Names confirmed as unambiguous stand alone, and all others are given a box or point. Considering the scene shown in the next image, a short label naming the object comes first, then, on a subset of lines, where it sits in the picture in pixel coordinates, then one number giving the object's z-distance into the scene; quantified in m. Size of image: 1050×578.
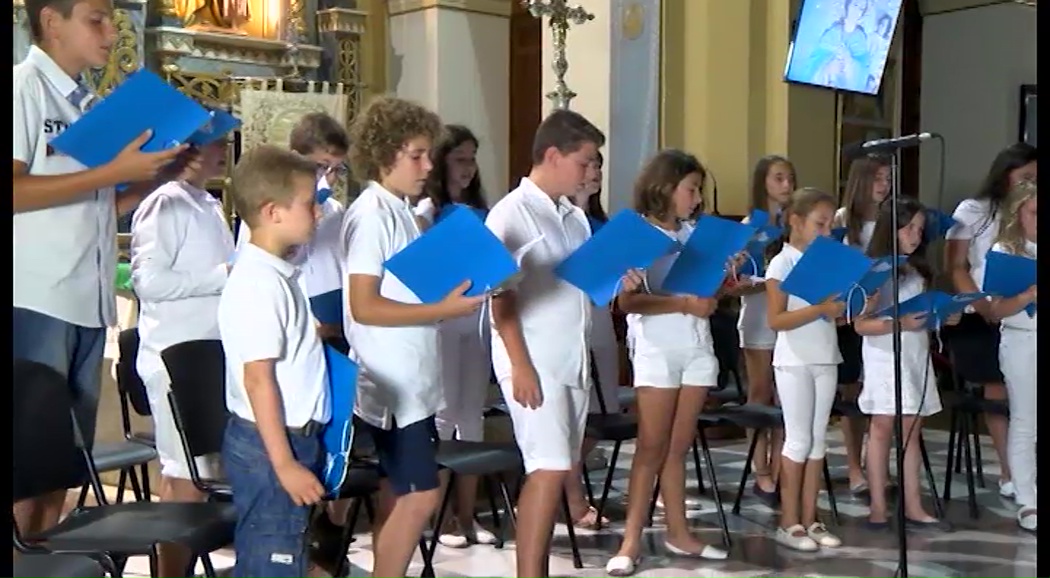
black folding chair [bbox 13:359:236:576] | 2.14
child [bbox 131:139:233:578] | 2.91
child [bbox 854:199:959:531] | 3.85
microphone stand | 2.81
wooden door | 8.32
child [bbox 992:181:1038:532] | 3.00
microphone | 2.80
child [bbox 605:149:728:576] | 3.46
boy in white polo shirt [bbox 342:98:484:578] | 2.65
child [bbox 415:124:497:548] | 3.74
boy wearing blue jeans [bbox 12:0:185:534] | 2.02
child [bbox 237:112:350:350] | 3.30
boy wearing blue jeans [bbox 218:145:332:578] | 2.30
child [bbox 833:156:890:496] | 4.20
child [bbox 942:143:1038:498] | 3.34
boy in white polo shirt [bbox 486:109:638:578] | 2.85
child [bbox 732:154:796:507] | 4.47
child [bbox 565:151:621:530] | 4.11
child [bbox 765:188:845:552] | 3.81
